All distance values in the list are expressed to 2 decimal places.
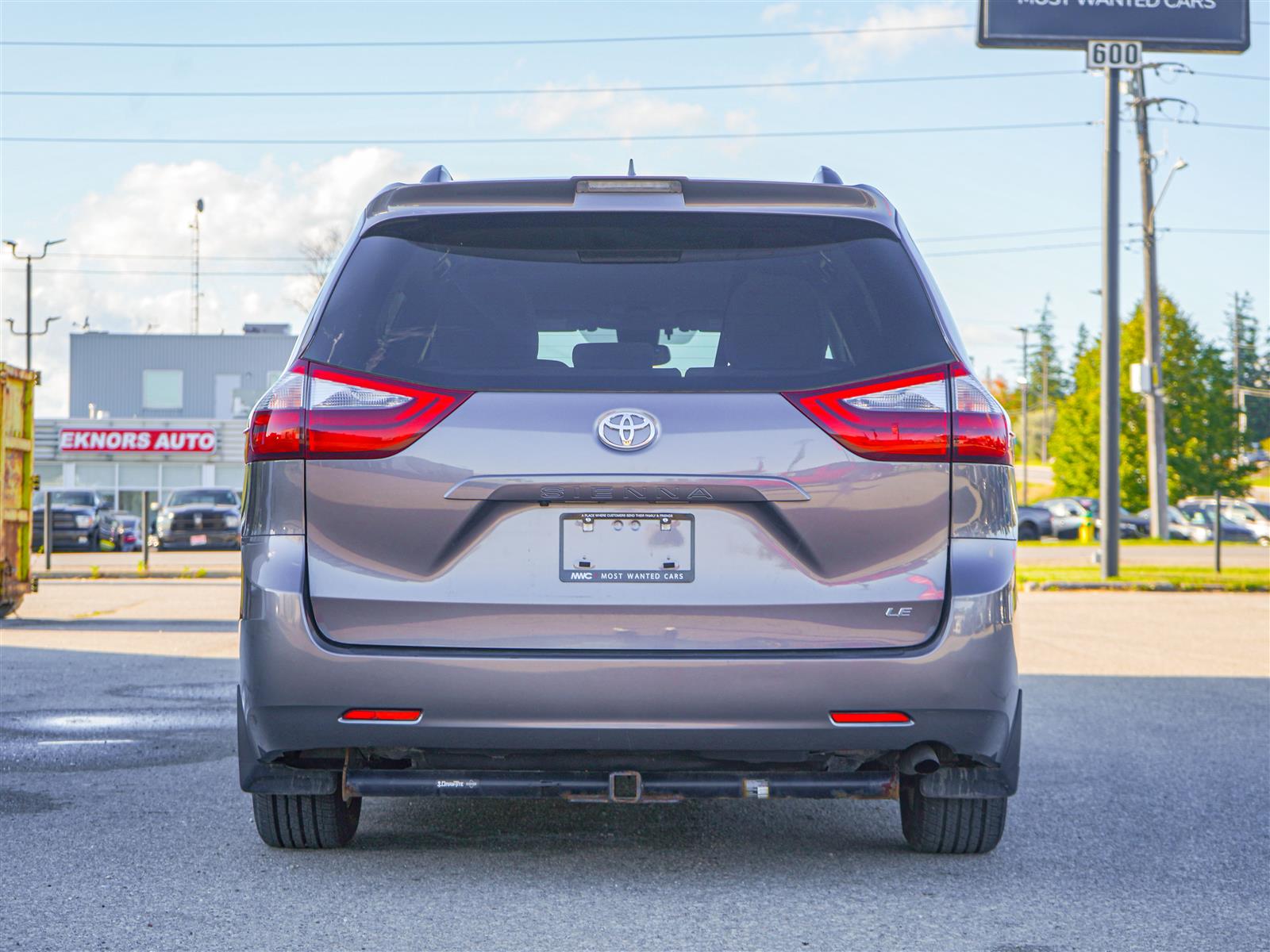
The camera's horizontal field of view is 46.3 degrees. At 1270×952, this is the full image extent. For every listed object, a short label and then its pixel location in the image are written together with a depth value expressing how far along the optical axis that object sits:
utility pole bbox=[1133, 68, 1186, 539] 39.44
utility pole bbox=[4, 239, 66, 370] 48.52
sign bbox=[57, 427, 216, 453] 56.00
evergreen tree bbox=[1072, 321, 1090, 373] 133.25
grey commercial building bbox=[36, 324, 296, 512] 67.25
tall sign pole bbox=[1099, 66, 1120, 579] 20.58
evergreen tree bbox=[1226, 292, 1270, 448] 158.12
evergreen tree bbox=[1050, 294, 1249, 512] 55.75
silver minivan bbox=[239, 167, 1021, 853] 3.74
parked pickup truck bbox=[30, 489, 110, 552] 37.69
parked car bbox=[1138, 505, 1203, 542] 54.28
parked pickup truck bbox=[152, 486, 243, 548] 36.56
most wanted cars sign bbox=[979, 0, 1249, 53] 22.98
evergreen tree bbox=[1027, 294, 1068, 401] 166.00
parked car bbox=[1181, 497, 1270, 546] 56.25
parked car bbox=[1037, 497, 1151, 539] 53.47
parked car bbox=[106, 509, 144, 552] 41.84
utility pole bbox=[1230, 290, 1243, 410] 156.38
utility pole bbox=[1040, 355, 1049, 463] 137.27
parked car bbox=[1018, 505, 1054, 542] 54.28
